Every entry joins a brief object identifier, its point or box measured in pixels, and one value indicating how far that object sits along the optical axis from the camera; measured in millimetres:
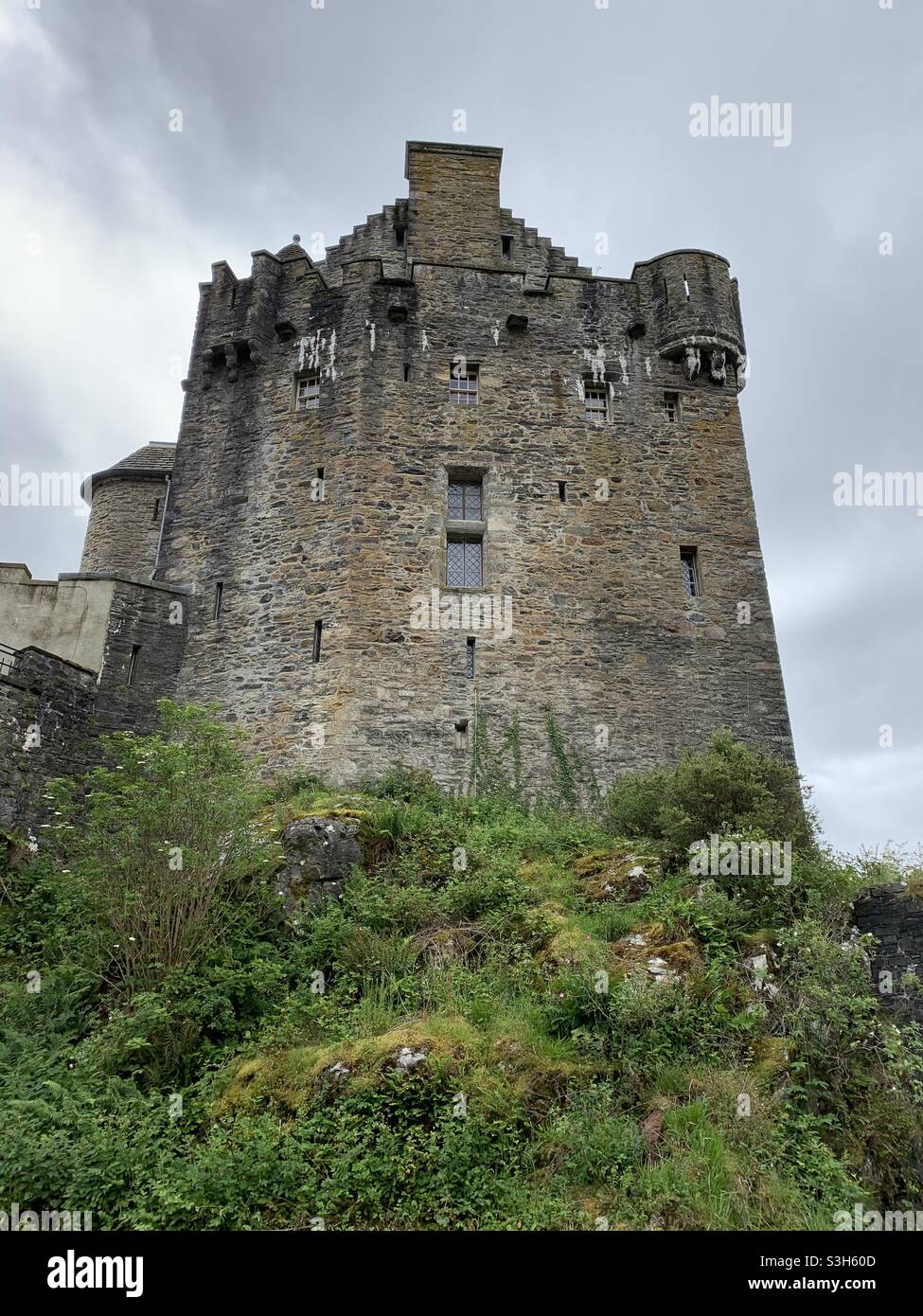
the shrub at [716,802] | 11836
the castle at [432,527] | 16969
